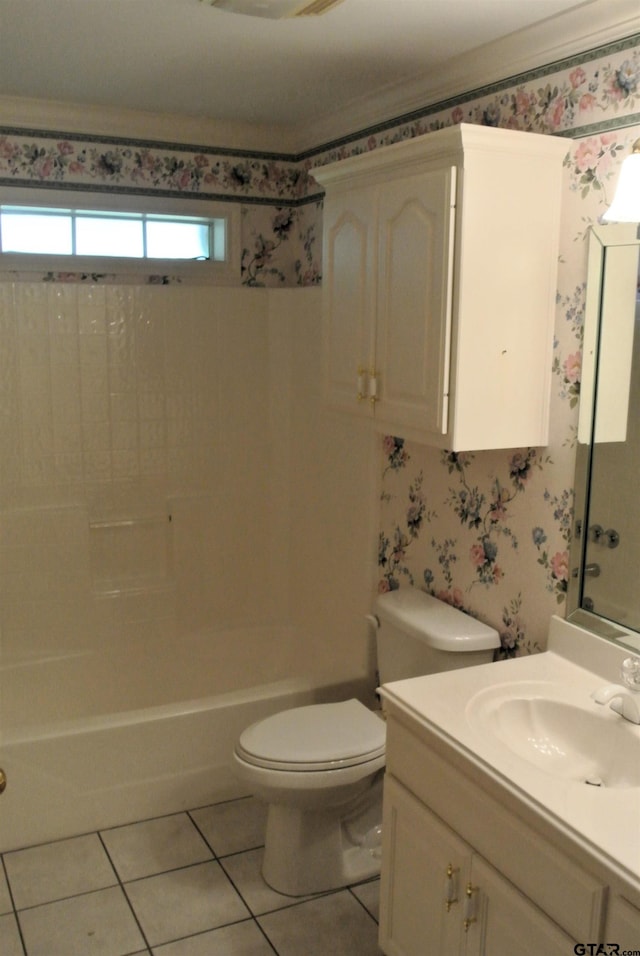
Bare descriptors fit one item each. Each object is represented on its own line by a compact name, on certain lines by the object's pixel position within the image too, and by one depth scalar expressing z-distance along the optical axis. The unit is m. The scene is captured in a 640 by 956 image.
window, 3.12
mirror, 1.95
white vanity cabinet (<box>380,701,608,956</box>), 1.47
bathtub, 2.64
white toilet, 2.33
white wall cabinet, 1.97
